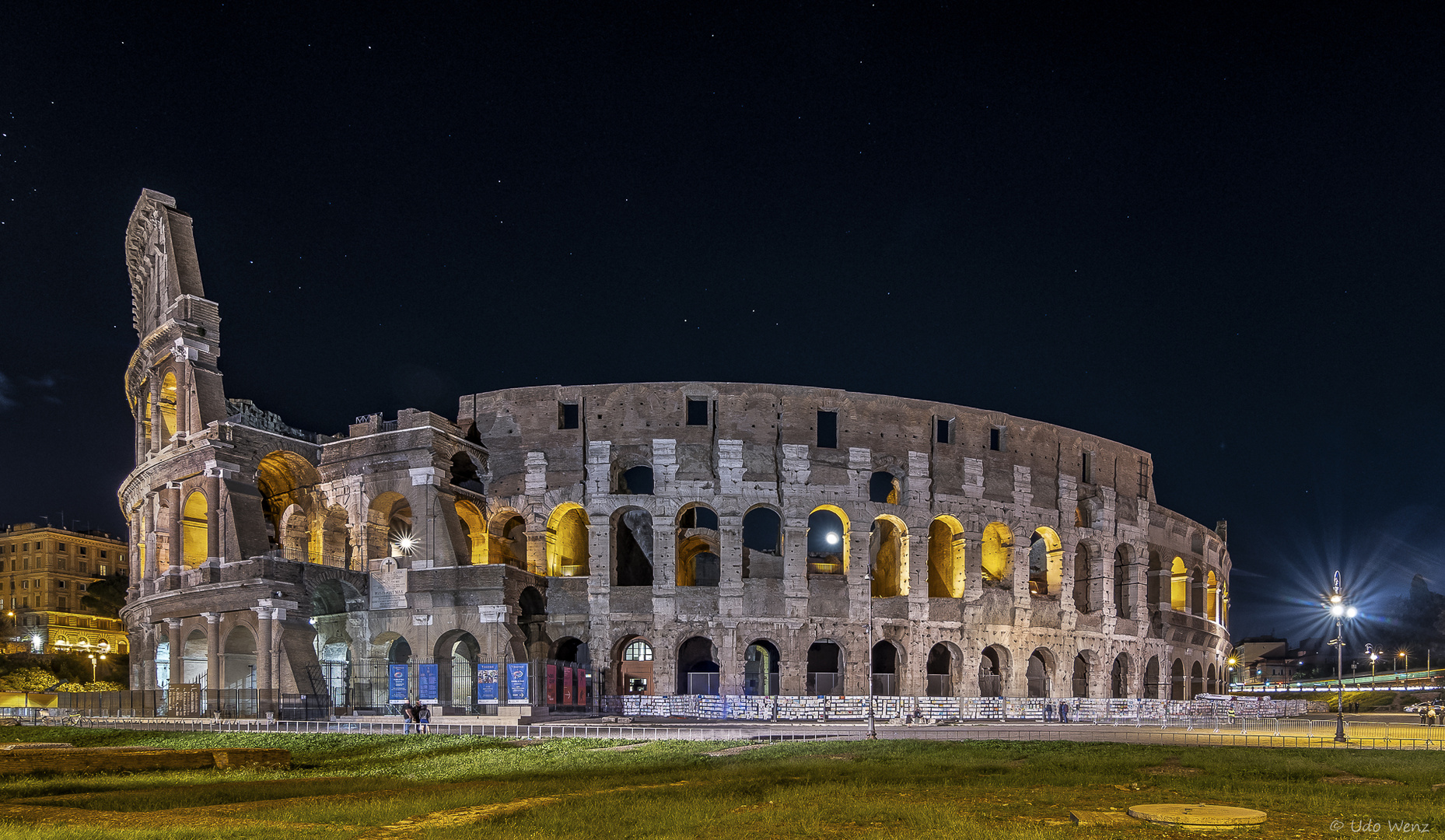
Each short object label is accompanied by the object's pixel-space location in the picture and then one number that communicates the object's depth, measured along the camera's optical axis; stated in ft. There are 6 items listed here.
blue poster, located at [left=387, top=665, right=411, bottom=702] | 137.90
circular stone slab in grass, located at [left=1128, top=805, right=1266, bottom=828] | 46.09
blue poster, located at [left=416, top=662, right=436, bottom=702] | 137.69
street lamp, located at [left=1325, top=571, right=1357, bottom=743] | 108.37
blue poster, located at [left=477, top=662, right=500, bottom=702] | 135.74
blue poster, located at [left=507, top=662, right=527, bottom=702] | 133.49
